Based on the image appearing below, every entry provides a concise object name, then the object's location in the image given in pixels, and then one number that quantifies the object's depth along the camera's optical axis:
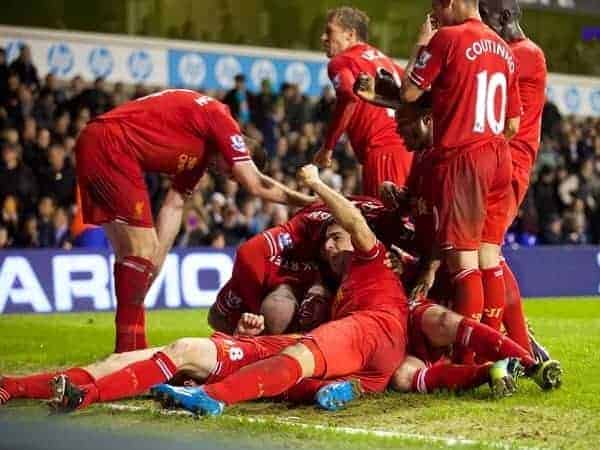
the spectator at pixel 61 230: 16.72
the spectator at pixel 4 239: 16.11
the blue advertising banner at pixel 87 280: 15.45
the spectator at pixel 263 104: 20.72
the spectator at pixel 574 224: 23.36
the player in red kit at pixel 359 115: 10.18
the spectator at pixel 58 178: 16.89
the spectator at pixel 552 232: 22.75
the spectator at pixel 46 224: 16.59
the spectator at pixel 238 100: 20.25
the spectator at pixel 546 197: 23.05
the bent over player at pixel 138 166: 8.79
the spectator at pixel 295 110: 21.55
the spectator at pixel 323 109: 22.06
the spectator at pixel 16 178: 16.44
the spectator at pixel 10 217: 16.34
